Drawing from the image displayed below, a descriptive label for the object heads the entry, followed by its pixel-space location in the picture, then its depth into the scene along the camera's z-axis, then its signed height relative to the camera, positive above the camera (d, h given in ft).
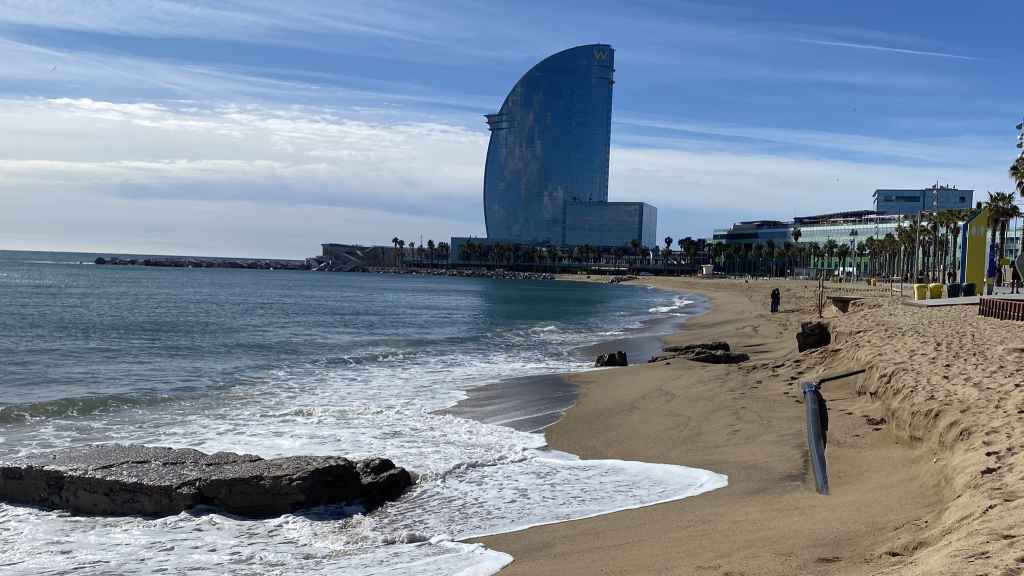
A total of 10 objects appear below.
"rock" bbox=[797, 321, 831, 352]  64.90 -4.88
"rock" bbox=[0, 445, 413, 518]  28.68 -8.09
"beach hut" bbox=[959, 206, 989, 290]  112.57 +4.17
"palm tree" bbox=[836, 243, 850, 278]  387.96 +10.14
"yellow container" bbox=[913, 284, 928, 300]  121.26 -2.03
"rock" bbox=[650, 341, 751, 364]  67.26 -7.00
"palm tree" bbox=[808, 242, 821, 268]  420.77 +11.78
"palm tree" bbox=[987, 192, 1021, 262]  170.81 +14.67
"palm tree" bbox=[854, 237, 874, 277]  391.24 +10.68
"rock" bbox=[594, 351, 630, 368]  72.23 -8.09
